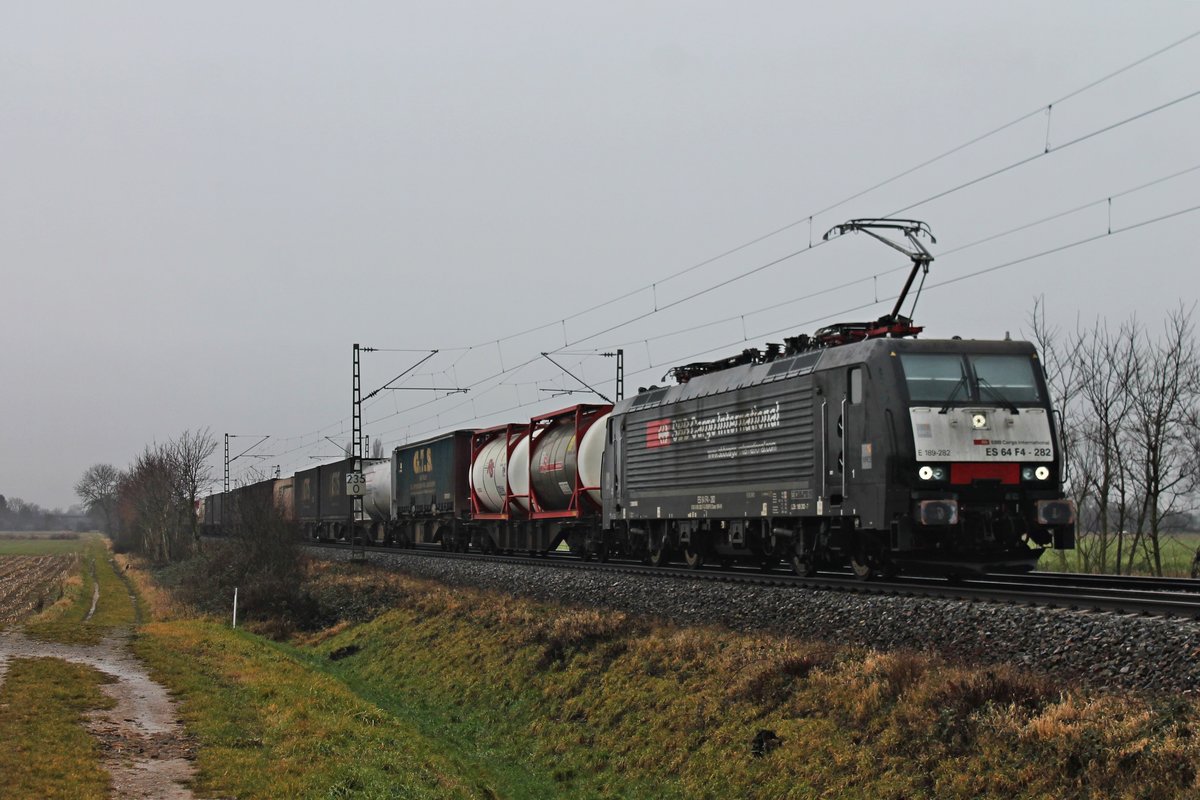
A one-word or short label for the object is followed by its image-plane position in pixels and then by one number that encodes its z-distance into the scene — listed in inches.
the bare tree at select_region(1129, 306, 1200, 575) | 1277.1
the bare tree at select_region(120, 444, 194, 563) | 2554.1
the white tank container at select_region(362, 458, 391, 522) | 2005.4
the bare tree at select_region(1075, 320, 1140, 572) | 1342.3
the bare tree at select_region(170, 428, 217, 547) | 2404.4
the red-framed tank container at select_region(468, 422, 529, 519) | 1379.2
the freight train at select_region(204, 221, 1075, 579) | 672.4
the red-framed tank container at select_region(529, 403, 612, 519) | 1196.5
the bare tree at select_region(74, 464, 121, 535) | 5022.9
